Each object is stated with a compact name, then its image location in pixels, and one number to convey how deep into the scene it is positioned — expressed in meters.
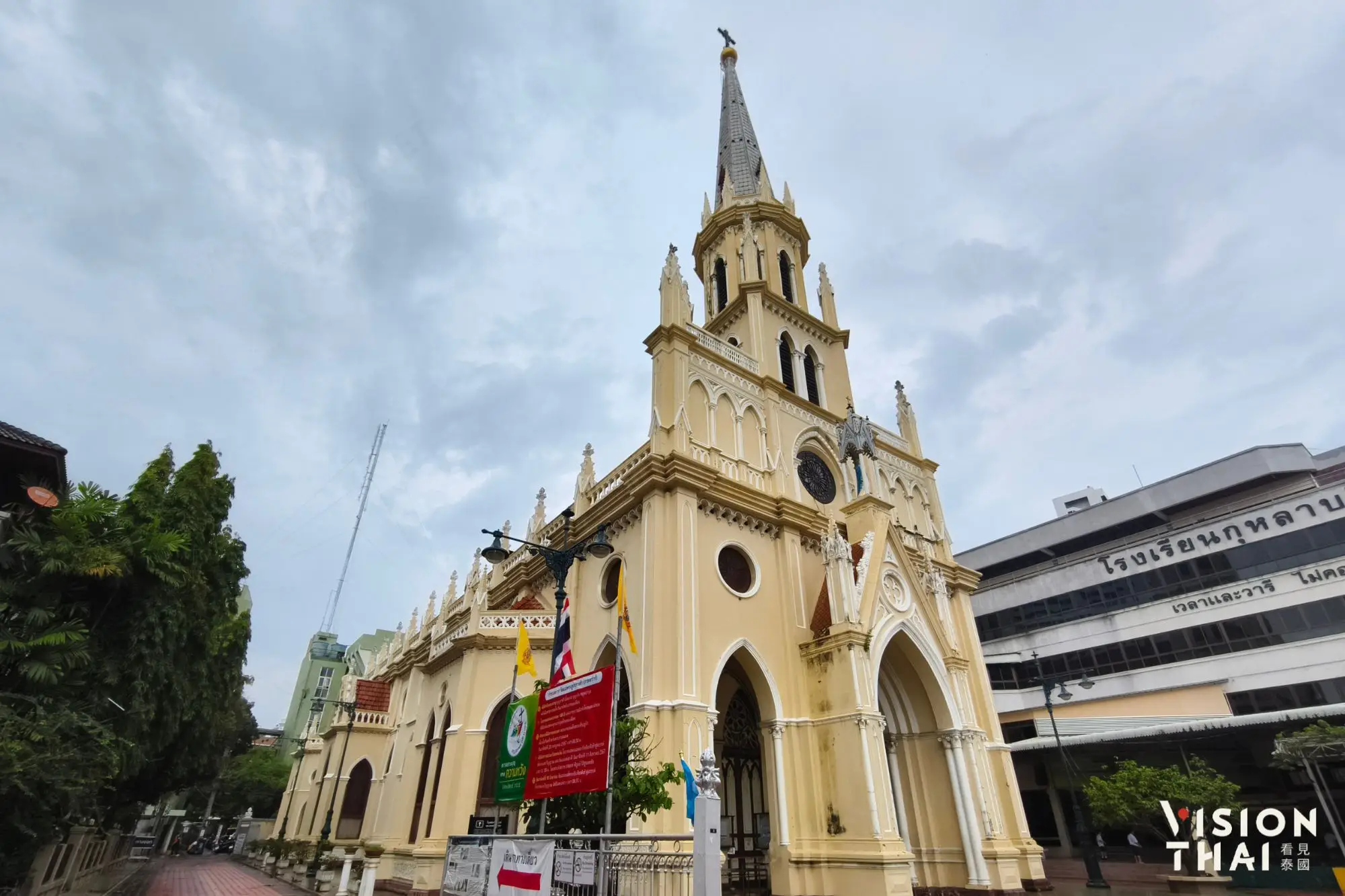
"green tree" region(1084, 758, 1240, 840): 20.39
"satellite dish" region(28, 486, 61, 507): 11.82
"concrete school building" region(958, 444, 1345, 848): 26.66
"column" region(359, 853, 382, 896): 14.88
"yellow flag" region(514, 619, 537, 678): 12.71
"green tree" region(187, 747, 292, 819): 56.00
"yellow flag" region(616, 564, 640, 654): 11.01
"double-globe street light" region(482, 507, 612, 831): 11.64
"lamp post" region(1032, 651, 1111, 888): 19.02
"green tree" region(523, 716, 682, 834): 10.06
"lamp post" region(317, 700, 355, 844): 28.92
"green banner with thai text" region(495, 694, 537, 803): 10.04
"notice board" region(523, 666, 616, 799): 8.70
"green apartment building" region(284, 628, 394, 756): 65.75
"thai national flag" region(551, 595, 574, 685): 11.03
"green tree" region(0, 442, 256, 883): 10.60
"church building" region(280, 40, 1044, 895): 14.45
